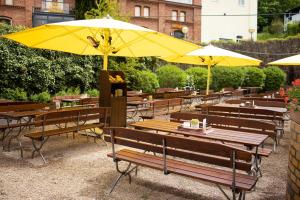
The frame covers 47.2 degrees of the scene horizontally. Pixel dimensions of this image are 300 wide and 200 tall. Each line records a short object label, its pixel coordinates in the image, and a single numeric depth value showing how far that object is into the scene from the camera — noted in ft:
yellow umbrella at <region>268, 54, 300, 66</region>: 33.53
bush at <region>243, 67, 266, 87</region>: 80.38
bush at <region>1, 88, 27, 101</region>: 44.53
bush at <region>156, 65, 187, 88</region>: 68.74
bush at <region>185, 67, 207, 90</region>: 73.10
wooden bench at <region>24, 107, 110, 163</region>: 21.37
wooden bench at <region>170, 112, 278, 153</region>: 20.77
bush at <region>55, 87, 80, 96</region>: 48.75
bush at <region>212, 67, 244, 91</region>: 75.82
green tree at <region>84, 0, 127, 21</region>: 57.72
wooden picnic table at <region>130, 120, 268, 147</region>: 17.16
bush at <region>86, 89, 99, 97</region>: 51.95
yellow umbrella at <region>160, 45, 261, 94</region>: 45.24
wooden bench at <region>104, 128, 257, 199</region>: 13.56
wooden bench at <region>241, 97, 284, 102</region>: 37.45
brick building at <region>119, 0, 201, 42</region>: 118.73
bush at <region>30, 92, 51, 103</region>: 46.01
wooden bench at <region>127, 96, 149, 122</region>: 36.18
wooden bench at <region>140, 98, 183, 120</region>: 33.55
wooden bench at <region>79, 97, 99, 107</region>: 34.91
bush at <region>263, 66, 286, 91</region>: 85.61
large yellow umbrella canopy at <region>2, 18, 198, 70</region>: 25.67
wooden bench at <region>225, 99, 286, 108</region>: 31.88
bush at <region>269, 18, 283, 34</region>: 152.25
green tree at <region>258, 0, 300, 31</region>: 187.62
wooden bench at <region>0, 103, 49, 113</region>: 26.09
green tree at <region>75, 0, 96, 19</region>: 98.50
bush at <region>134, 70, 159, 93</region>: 61.26
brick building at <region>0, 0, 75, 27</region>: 97.30
